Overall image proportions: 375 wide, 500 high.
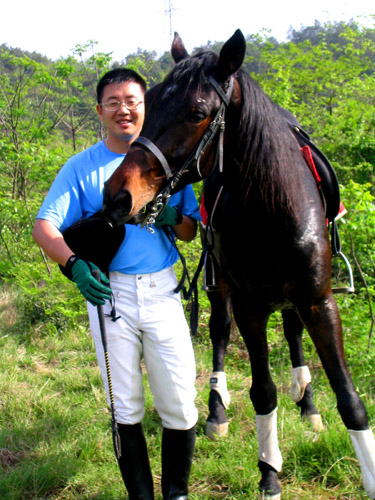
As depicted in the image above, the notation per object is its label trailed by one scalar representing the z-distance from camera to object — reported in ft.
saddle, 9.00
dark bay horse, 6.46
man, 8.30
